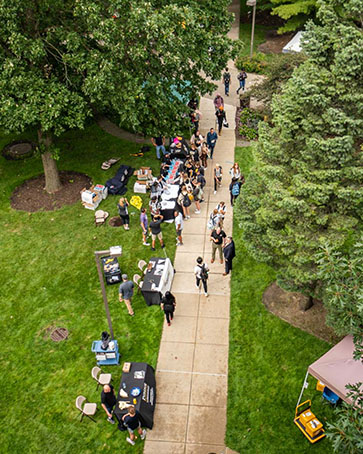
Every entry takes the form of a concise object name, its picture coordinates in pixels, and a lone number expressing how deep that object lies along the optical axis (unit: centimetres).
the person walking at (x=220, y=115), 2348
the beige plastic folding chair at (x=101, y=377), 1299
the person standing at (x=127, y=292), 1450
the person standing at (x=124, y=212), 1764
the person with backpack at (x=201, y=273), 1491
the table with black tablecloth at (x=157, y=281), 1495
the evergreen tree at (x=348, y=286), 870
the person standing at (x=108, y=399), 1154
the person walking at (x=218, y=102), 2442
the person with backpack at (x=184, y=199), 1830
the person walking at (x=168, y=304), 1395
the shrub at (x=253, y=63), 3020
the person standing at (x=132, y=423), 1109
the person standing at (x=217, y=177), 1950
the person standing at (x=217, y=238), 1603
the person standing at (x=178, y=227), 1694
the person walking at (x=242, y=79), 2689
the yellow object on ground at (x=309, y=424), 1161
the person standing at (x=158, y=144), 2223
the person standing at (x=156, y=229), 1677
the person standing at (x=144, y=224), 1722
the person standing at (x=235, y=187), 1839
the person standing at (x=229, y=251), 1562
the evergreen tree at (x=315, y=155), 1081
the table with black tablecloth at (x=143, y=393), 1173
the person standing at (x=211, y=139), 2158
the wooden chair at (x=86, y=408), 1227
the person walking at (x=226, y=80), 2662
